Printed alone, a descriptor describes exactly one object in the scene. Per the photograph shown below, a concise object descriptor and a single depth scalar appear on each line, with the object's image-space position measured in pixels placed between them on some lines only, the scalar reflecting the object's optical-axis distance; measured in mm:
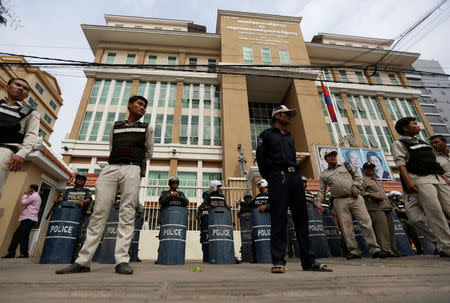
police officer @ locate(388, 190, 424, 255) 6104
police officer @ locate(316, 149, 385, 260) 3982
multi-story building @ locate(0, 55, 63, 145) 25277
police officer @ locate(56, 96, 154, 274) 2420
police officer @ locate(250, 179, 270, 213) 4523
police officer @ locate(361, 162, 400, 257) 4305
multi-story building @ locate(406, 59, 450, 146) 38969
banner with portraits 13797
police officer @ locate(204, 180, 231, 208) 4602
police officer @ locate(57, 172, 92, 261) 4753
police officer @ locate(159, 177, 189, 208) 4367
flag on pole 15170
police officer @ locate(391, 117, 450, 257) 3221
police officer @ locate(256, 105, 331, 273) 2482
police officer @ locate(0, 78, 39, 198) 2539
